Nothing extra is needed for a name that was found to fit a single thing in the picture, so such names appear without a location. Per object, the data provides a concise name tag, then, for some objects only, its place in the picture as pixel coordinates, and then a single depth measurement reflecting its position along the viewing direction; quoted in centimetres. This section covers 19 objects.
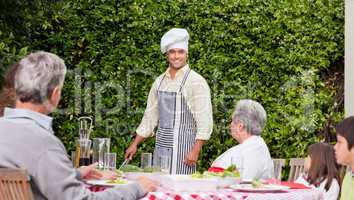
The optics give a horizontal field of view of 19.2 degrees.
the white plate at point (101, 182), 441
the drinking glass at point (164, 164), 491
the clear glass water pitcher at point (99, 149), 523
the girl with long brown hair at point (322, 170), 588
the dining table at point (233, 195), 404
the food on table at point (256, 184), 451
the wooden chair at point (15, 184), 318
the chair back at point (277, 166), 635
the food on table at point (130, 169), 486
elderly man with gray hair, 326
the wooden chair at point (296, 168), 668
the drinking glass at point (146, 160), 499
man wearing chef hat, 681
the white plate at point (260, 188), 437
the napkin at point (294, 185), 467
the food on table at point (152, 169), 473
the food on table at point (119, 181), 451
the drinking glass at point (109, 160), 517
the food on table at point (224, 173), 455
